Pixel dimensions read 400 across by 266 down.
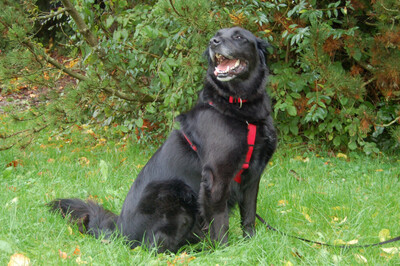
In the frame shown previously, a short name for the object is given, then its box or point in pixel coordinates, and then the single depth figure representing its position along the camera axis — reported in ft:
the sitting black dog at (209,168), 8.09
